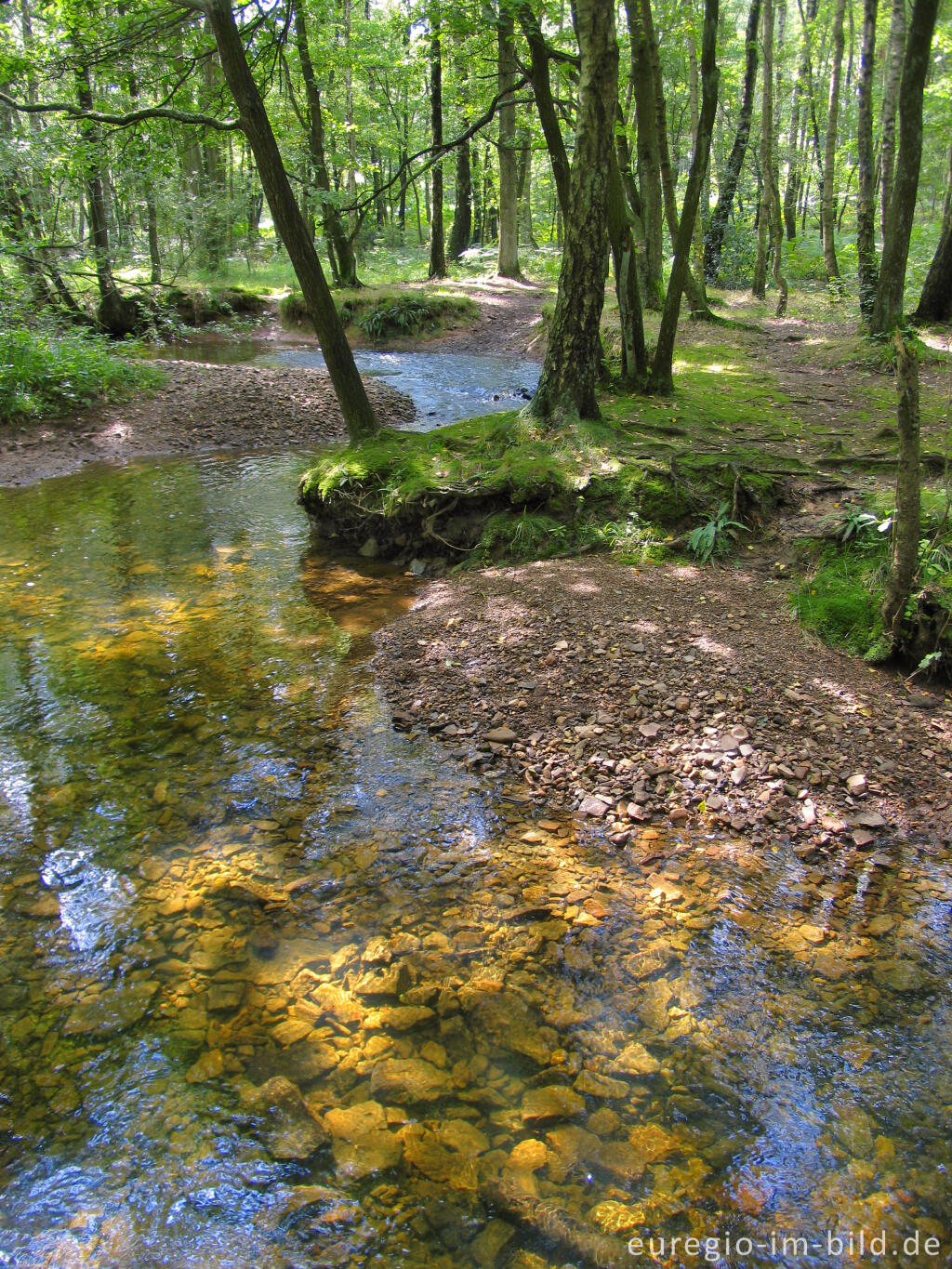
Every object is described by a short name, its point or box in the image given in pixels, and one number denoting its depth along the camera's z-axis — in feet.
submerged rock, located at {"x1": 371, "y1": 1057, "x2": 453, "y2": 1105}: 8.79
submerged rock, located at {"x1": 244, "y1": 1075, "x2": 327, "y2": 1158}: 8.26
